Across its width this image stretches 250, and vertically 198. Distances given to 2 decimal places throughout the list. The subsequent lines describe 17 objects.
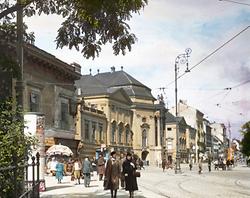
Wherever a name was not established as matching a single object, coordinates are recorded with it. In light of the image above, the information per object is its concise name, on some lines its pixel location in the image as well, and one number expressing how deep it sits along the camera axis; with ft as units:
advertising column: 62.80
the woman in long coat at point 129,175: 57.57
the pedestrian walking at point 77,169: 97.42
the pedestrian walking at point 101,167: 106.42
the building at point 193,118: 492.13
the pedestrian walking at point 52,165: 134.20
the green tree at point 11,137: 42.47
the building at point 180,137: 412.40
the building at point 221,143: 621.97
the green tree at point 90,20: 37.60
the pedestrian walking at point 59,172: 100.32
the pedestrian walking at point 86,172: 86.36
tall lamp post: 128.10
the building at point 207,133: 552.94
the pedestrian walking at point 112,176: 59.47
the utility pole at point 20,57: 44.52
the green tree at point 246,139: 259.95
